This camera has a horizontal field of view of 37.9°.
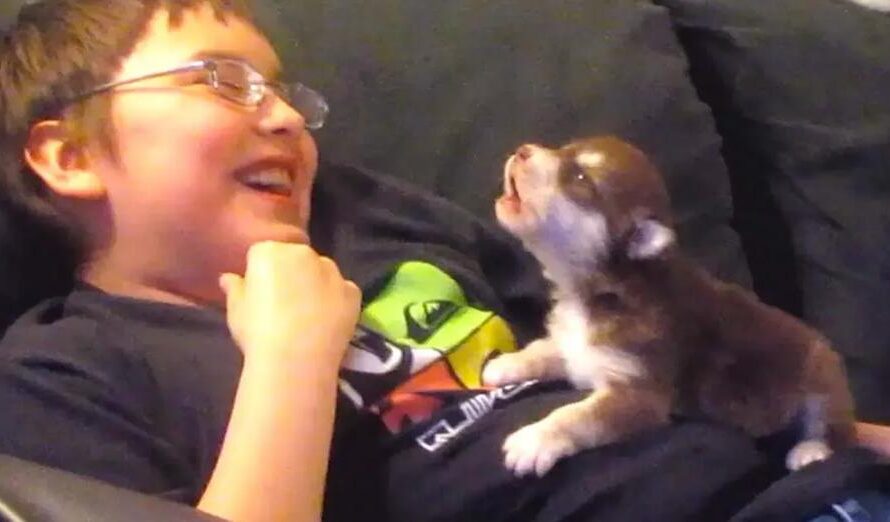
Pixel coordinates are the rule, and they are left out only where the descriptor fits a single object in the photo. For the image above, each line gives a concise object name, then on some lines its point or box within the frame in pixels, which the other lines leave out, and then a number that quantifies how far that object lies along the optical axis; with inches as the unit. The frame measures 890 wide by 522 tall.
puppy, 46.1
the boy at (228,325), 41.1
